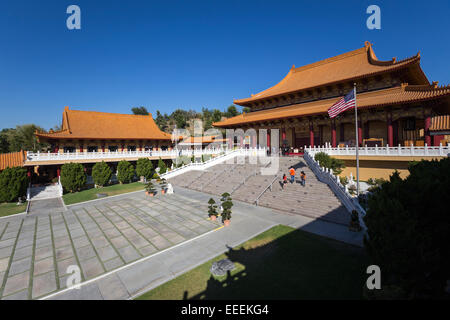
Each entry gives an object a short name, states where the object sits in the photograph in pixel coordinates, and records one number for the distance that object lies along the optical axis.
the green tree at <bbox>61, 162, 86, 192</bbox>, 23.69
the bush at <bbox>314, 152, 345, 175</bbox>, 18.58
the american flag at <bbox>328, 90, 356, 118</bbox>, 12.91
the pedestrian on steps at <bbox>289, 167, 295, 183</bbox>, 17.64
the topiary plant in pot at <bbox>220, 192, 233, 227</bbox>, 12.50
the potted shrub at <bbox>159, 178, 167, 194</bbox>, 21.92
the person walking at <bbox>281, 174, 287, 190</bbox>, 17.68
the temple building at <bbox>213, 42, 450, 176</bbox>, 19.09
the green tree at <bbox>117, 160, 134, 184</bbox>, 28.38
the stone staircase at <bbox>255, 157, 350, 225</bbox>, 12.97
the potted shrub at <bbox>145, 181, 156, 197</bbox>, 21.09
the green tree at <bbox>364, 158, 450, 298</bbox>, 4.74
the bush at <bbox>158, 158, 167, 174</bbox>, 31.73
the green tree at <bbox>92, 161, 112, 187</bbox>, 25.86
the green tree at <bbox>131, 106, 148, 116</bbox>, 101.23
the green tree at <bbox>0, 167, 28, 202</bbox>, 19.56
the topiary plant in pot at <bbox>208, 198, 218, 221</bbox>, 13.35
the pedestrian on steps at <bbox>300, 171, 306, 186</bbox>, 16.81
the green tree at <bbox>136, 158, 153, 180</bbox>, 29.44
